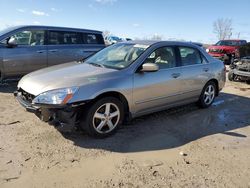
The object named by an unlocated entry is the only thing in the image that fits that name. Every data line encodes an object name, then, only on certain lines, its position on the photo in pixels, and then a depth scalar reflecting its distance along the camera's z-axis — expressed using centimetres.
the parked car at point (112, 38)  2116
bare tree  3850
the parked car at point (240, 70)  644
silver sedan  270
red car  1190
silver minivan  495
